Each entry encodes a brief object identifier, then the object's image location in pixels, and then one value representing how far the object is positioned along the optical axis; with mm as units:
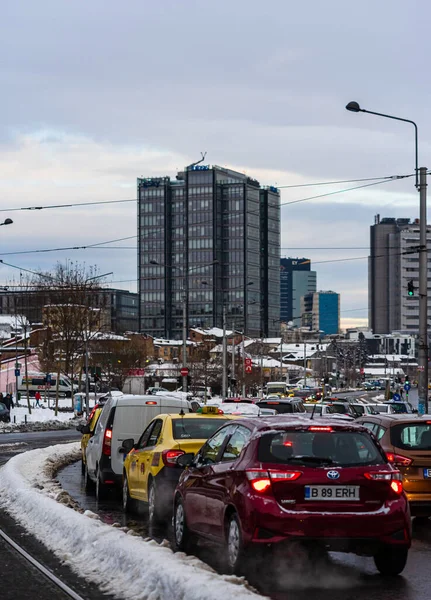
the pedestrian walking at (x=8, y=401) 68250
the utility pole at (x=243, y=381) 97975
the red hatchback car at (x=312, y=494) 10117
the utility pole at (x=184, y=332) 63362
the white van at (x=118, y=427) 18984
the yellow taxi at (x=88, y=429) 24219
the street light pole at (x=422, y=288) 30438
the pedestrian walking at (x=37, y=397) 82562
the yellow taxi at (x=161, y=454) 14773
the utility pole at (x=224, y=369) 69688
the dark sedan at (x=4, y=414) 62094
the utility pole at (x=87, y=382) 62550
